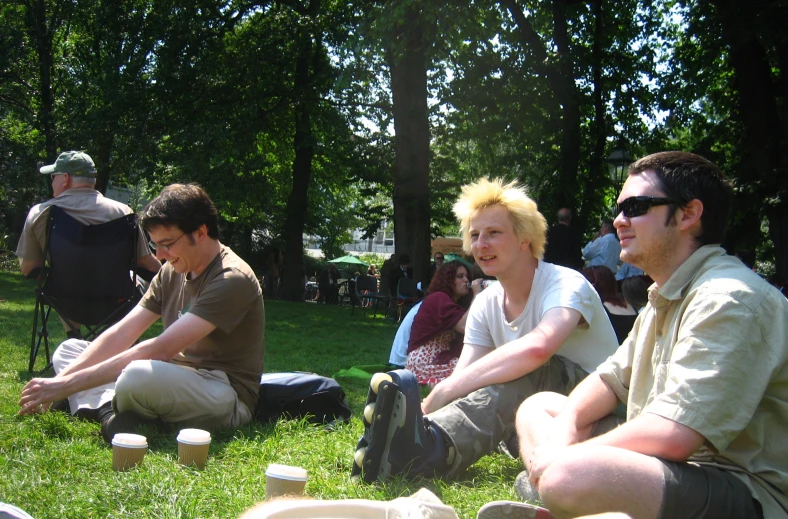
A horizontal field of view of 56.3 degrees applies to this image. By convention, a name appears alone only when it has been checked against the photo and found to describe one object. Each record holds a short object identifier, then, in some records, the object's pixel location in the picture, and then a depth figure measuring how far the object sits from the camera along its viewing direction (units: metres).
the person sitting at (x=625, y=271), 11.06
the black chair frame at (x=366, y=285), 19.73
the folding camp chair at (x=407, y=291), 14.41
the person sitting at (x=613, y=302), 7.04
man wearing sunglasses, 1.90
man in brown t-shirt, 3.75
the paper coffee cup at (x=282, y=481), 2.47
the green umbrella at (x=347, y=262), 36.34
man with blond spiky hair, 3.04
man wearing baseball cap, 5.91
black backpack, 4.41
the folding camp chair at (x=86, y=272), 5.80
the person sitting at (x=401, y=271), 15.53
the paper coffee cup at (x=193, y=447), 3.28
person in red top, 5.79
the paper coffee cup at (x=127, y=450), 3.18
